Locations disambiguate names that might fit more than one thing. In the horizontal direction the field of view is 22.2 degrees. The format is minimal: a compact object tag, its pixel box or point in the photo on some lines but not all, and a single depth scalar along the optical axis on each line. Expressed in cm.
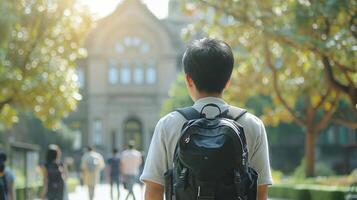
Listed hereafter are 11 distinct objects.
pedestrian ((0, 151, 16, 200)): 938
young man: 418
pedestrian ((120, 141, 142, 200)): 2206
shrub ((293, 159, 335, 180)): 3493
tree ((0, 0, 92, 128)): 2302
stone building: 6506
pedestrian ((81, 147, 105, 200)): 2223
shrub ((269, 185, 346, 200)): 2281
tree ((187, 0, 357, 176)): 1748
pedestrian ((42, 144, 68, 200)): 1445
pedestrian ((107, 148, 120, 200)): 2578
